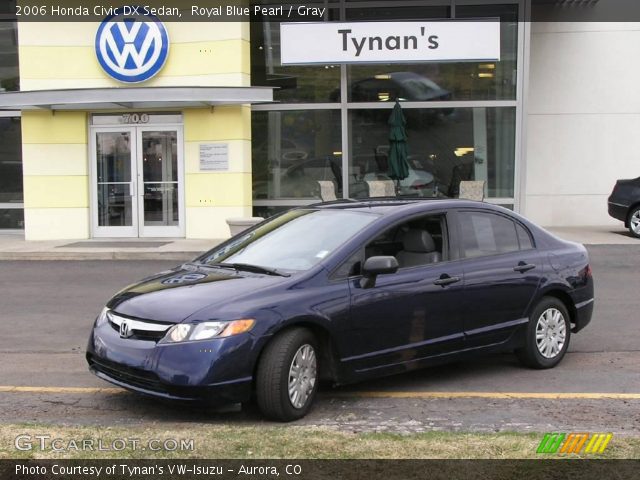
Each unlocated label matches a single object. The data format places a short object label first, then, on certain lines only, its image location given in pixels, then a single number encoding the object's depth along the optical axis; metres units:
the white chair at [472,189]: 17.30
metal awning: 15.08
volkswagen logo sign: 15.97
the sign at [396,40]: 16.66
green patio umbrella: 16.94
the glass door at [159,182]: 16.50
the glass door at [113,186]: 16.64
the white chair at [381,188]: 17.59
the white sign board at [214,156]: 16.17
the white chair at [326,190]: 17.27
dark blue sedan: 4.95
